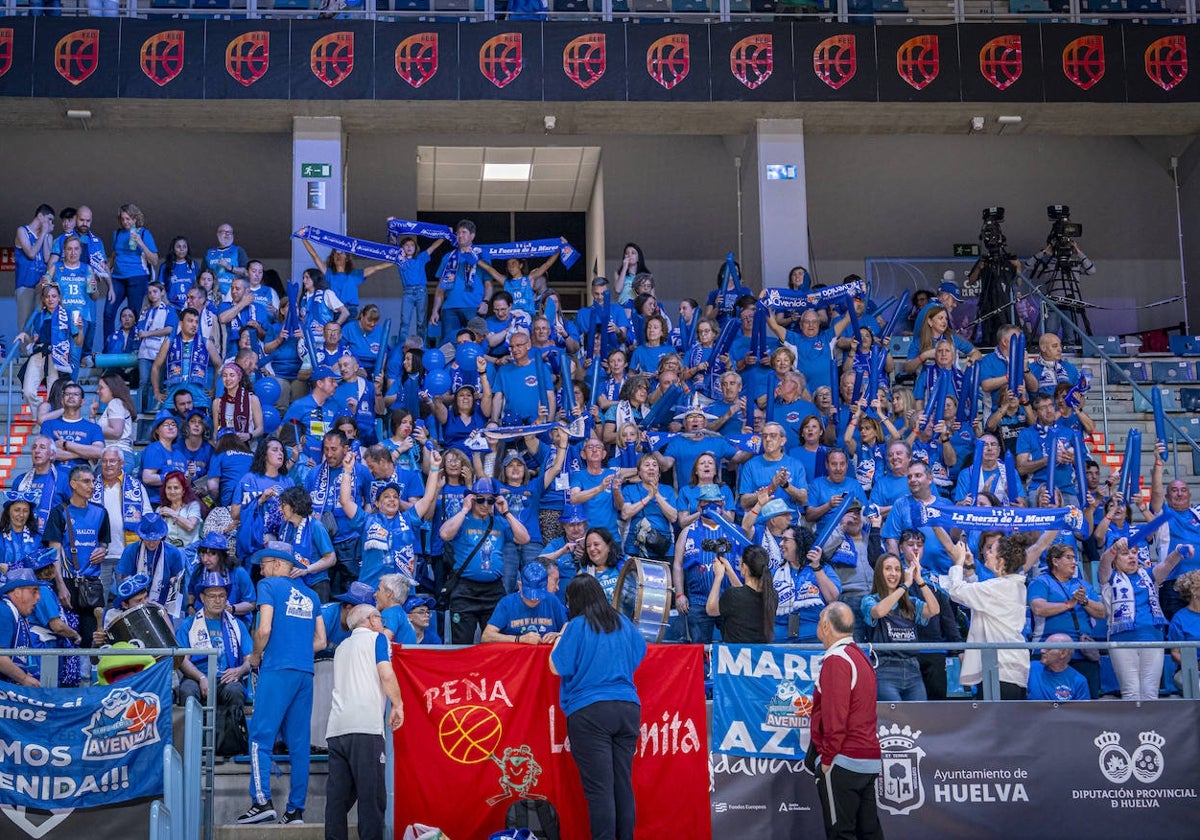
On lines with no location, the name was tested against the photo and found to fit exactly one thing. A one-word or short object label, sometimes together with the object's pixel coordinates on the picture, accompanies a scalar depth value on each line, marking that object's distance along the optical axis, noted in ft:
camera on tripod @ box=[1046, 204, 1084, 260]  63.46
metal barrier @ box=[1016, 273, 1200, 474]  49.78
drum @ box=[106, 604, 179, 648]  32.53
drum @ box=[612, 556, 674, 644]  33.42
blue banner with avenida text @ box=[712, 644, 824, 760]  30.89
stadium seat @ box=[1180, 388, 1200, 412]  54.80
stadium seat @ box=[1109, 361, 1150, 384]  57.21
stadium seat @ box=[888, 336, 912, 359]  58.82
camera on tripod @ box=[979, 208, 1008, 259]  60.75
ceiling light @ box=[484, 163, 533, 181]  73.51
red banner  30.12
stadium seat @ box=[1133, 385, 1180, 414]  54.70
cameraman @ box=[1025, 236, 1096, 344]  61.75
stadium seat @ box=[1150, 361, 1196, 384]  57.06
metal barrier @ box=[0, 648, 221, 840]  26.48
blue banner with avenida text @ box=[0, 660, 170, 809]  29.43
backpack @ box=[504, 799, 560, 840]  29.58
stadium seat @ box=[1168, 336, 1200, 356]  60.75
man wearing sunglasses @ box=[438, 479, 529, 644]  37.27
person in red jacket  26.96
